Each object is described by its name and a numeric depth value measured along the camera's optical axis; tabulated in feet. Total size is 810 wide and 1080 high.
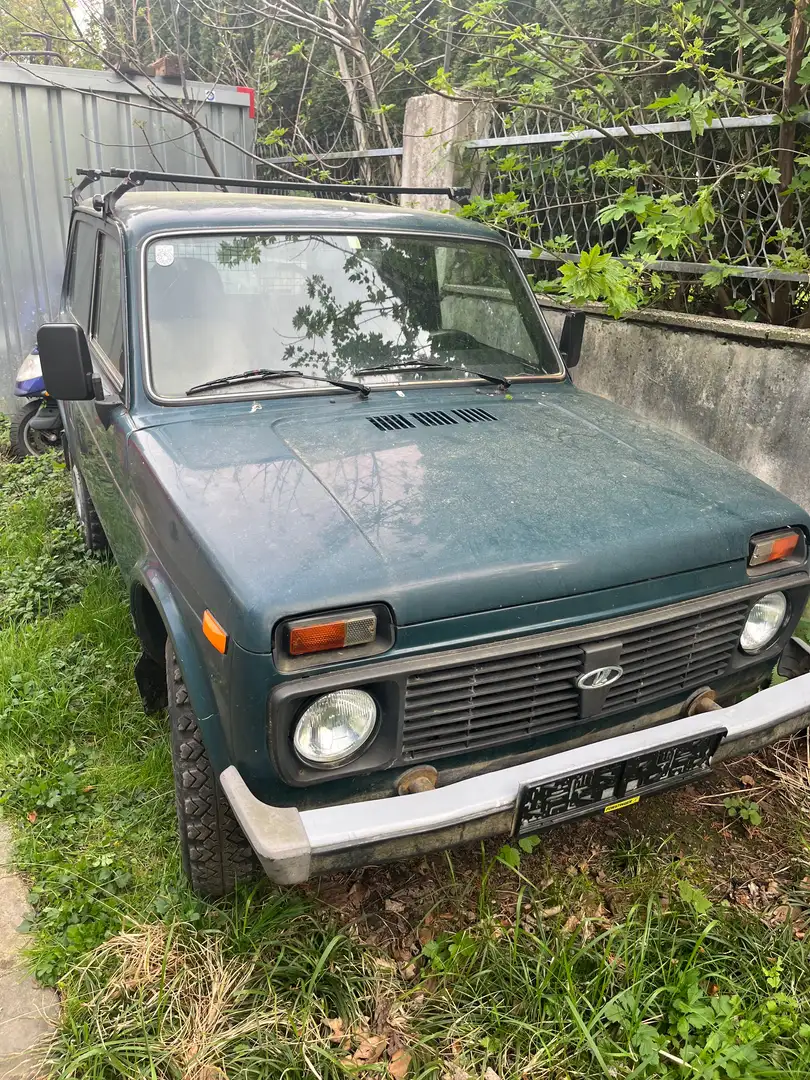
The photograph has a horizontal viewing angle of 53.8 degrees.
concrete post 18.89
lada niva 6.22
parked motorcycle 19.79
